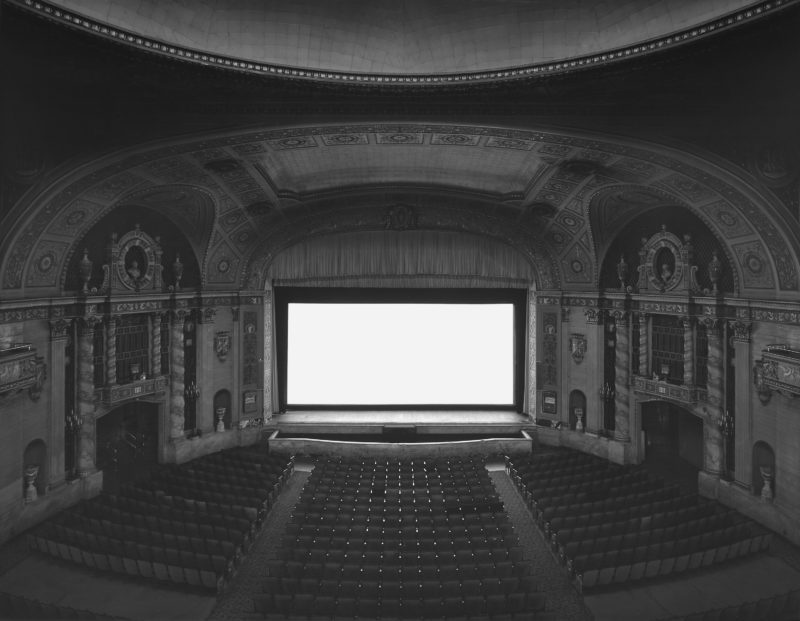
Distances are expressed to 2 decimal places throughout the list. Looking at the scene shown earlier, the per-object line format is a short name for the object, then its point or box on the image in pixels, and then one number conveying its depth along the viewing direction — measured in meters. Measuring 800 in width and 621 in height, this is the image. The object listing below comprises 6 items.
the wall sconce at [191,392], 17.77
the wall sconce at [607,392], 17.87
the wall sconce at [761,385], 12.47
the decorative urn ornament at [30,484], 12.61
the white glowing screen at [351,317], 20.70
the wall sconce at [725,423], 14.28
